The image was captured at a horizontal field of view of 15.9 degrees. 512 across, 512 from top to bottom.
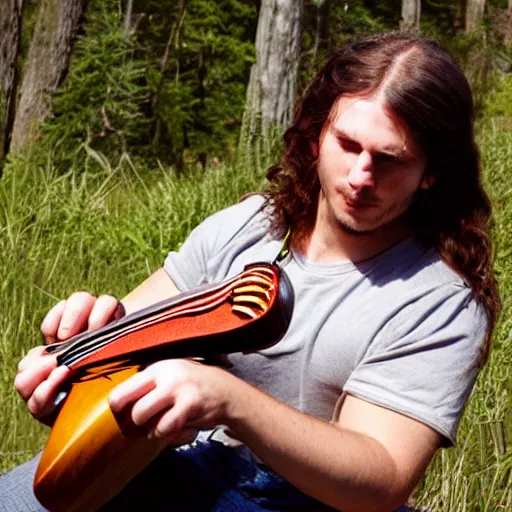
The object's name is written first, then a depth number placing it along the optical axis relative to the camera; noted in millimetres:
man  2782
